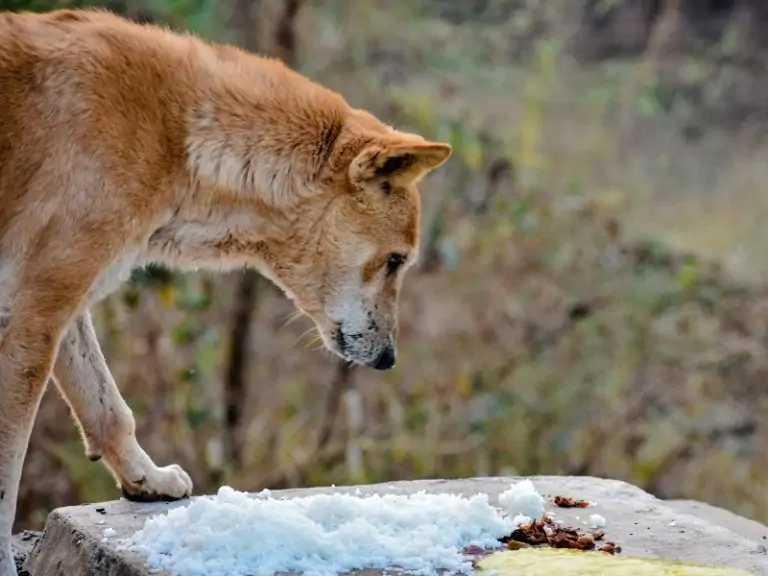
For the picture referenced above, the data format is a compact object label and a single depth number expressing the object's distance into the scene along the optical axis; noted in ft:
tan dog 25.68
